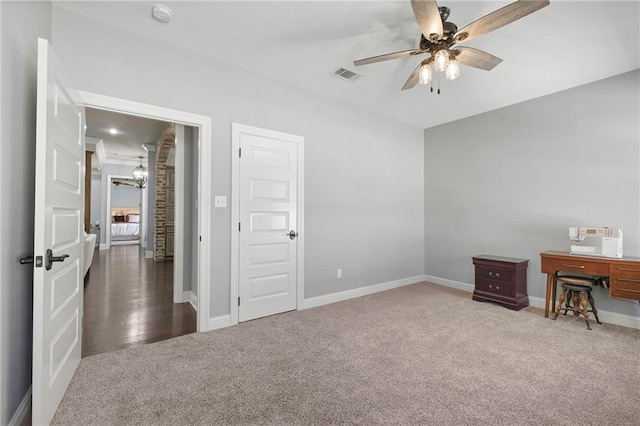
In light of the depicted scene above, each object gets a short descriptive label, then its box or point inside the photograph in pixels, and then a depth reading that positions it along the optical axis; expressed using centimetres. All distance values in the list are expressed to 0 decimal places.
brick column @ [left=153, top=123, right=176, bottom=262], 724
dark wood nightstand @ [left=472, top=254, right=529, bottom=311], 378
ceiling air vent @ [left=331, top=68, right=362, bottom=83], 329
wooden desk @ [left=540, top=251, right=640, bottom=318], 284
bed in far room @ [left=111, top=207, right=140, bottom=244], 1241
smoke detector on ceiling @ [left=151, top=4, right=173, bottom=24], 230
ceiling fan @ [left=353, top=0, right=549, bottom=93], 180
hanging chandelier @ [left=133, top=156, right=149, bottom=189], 965
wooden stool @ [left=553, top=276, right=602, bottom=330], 316
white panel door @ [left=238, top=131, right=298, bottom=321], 327
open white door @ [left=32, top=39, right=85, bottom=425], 149
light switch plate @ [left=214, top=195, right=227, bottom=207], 307
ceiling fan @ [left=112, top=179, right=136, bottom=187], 1160
